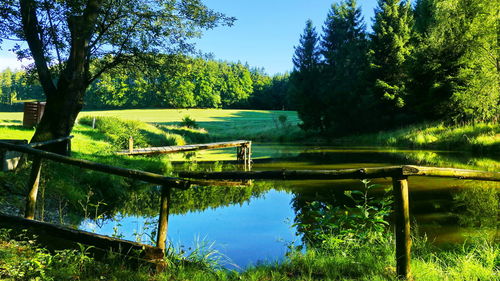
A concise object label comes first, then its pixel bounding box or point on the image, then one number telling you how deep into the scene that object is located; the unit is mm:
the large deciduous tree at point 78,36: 9914
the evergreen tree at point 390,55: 35781
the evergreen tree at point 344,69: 40062
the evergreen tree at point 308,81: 44625
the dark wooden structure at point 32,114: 21375
